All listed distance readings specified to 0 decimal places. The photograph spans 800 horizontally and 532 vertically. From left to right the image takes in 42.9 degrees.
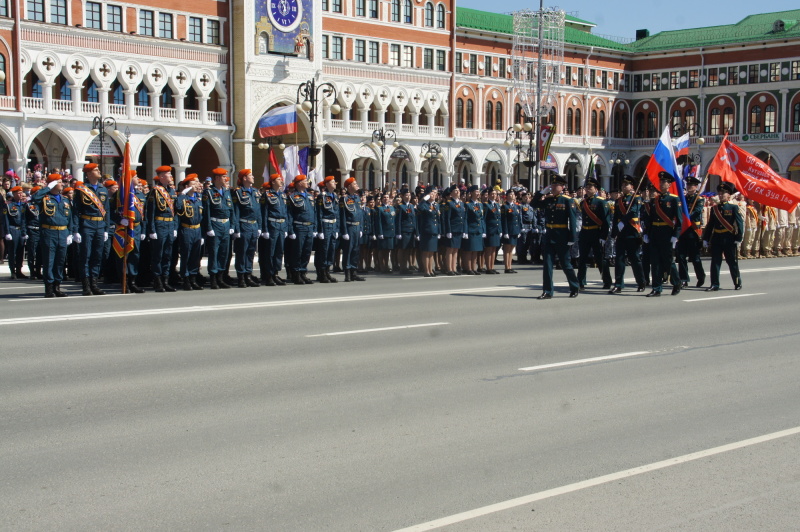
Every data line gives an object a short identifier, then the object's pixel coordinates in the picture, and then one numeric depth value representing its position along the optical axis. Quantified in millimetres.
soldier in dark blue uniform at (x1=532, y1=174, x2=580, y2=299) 15906
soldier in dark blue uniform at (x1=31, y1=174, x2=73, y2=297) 15438
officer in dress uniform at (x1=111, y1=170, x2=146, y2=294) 16781
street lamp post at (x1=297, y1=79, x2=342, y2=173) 30750
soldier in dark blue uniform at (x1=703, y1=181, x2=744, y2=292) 18297
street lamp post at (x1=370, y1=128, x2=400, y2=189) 54612
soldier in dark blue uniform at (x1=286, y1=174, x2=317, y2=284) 18688
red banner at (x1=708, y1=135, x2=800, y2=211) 23469
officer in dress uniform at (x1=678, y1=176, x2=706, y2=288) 18516
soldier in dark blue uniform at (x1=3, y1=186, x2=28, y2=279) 20141
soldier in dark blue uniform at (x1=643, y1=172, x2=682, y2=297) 16672
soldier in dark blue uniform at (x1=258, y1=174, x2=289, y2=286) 18156
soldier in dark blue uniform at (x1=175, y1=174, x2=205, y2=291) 16984
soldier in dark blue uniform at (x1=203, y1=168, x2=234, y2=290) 17266
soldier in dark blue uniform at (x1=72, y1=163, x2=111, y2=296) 15930
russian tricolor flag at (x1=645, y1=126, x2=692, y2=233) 17750
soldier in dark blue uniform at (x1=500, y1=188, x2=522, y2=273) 22859
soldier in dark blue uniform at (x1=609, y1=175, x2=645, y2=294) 17141
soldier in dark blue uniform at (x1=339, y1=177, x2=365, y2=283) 19781
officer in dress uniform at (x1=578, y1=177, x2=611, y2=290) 17203
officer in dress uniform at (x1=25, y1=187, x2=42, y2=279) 19828
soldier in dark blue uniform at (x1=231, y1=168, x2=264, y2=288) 17828
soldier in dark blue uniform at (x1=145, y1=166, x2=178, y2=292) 16750
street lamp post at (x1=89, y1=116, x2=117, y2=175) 41938
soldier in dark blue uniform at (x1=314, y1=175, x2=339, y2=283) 19062
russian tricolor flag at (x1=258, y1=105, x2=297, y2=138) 34531
